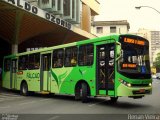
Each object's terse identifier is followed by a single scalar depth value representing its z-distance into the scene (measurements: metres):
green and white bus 13.80
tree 131.32
